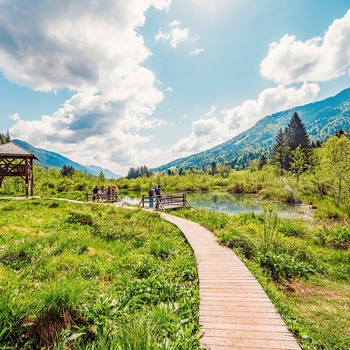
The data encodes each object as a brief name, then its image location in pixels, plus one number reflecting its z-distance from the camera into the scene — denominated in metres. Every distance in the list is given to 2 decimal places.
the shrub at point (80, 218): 13.06
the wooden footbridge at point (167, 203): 21.31
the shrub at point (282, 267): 7.79
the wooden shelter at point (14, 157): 25.90
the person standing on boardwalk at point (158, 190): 22.81
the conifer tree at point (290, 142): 59.84
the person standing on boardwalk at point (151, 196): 22.28
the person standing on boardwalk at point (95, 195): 27.64
